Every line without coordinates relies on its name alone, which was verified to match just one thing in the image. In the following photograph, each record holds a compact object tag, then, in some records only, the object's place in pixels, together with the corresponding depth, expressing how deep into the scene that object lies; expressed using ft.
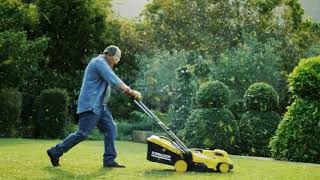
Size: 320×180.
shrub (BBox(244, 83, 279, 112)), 50.75
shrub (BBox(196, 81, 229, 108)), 49.88
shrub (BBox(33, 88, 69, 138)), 64.49
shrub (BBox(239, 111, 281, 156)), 49.34
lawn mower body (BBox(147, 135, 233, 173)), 31.24
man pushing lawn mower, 31.37
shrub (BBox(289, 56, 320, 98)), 43.27
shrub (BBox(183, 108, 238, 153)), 48.29
